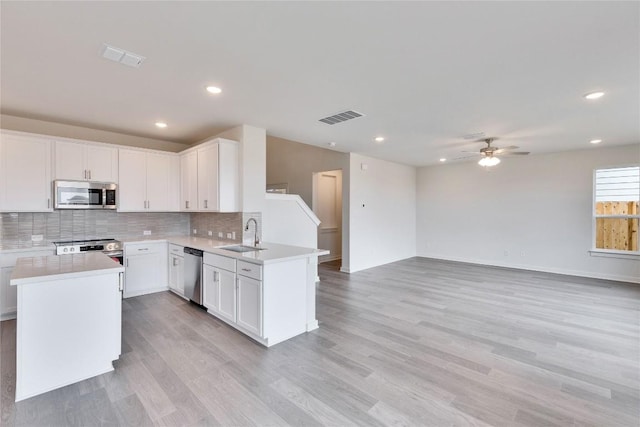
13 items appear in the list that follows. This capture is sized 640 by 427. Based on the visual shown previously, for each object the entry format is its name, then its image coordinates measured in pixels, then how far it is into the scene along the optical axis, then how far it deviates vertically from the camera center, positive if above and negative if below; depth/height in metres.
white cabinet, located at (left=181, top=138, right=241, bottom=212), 4.23 +0.55
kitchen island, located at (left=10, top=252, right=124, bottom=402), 2.19 -0.90
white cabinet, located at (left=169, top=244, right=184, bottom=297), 4.43 -0.89
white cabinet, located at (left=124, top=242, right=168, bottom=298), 4.43 -0.88
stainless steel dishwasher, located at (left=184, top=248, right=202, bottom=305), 3.96 -0.88
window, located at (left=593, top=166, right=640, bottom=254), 5.75 +0.07
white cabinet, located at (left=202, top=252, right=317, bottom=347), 2.98 -0.94
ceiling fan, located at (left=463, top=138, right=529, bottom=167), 5.09 +1.08
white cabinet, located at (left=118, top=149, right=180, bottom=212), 4.62 +0.52
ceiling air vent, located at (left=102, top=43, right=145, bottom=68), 2.30 +1.29
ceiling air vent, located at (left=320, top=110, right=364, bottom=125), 3.83 +1.31
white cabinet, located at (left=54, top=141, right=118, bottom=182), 4.05 +0.74
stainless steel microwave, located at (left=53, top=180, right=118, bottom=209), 4.00 +0.26
